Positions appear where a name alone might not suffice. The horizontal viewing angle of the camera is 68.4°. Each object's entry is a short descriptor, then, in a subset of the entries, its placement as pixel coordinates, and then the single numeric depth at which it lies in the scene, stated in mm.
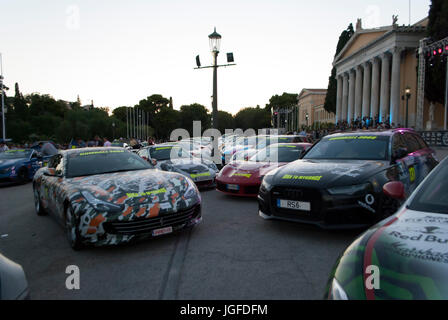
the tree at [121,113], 101062
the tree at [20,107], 63156
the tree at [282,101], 117819
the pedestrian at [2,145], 18616
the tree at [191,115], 94375
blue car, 11914
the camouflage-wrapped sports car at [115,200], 4234
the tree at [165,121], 89000
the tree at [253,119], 115312
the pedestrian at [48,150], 15422
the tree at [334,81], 57125
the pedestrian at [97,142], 22016
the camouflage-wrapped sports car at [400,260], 1642
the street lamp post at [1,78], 31000
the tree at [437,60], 28078
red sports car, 7738
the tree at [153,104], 93812
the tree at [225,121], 113469
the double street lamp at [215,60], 12687
